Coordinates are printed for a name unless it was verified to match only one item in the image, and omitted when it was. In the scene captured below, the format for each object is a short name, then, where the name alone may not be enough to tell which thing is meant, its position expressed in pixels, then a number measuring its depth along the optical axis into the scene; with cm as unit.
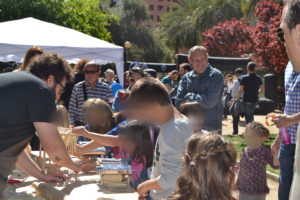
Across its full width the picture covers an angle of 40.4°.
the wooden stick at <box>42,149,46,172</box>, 308
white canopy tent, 682
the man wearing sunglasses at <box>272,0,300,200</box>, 180
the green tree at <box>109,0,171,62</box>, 4038
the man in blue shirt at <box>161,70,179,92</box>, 883
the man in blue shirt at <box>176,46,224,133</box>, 420
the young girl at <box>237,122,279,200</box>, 400
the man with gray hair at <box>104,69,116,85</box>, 1079
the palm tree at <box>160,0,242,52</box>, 3712
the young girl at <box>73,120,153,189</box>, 275
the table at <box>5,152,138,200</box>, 236
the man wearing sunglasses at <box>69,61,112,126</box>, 529
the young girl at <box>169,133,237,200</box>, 181
